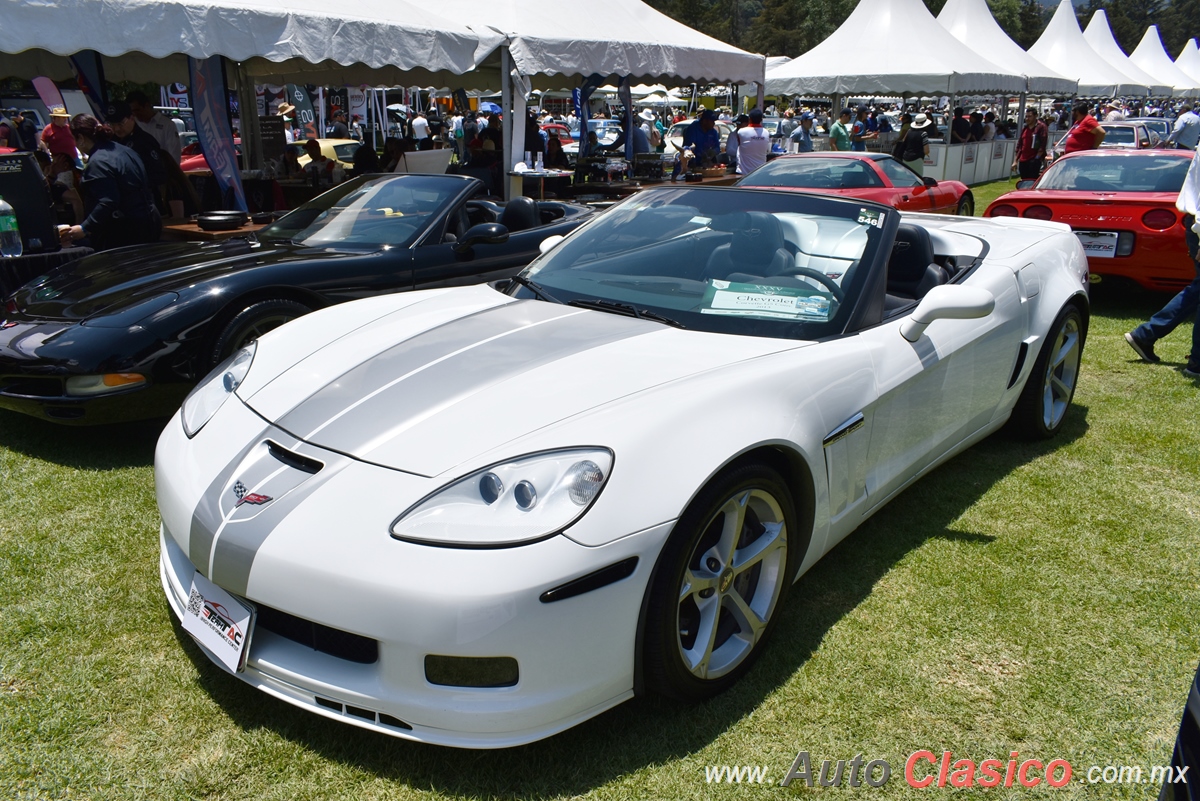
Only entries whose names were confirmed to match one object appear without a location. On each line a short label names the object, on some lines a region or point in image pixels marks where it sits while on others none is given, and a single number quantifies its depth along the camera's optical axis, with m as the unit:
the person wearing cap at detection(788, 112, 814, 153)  19.44
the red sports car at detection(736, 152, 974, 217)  9.73
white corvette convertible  1.88
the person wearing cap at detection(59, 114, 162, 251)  5.85
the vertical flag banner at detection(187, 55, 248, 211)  8.95
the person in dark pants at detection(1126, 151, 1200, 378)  5.35
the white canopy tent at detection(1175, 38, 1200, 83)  46.45
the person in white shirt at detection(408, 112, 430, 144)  23.31
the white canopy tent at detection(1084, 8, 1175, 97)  35.69
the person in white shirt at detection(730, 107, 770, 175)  14.39
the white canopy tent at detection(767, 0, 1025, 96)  17.59
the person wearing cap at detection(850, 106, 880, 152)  20.39
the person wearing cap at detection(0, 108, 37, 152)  11.98
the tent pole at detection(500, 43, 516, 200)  10.28
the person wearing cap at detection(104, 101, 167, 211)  6.90
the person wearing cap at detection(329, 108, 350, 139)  22.14
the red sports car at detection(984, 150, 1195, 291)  6.68
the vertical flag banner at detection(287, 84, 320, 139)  22.45
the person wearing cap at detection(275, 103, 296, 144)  16.72
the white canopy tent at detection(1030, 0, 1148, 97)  29.91
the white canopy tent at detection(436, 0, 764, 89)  10.23
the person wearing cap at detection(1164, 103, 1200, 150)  17.75
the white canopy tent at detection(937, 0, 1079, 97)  22.34
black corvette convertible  3.92
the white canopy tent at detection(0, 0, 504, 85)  6.89
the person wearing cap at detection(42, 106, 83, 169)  11.08
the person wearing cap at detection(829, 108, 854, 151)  18.03
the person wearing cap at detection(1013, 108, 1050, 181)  15.95
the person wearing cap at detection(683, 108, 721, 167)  15.70
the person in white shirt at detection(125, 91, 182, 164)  8.98
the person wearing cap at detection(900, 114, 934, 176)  16.77
